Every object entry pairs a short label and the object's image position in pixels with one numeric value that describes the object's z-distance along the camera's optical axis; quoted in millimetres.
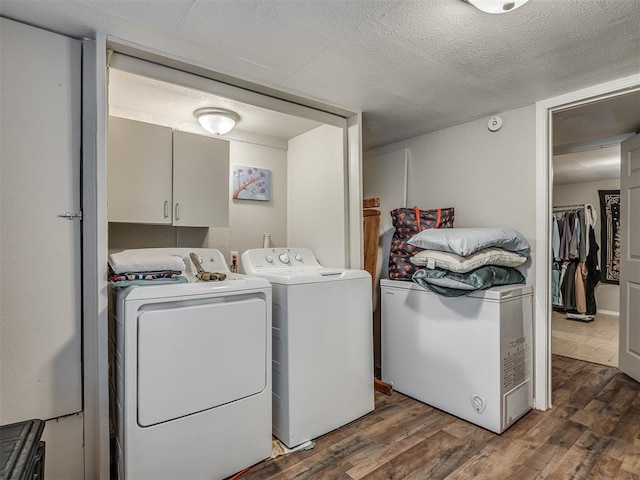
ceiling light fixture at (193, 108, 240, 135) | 2316
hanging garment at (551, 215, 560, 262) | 5219
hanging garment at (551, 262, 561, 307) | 5247
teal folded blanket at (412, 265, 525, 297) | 2107
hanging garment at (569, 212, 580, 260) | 5098
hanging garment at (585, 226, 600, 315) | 5090
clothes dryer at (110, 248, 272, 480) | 1490
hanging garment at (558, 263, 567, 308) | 5191
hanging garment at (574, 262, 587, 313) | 4934
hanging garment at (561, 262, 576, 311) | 5055
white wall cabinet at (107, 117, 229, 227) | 2000
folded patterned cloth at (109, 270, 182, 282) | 1620
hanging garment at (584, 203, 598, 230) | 5147
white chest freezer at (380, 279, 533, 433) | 2076
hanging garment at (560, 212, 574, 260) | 5148
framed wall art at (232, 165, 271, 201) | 2742
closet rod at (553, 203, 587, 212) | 5322
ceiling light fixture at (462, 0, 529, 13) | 1321
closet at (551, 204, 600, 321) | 5016
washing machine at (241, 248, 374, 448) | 1941
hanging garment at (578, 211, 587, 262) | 5129
